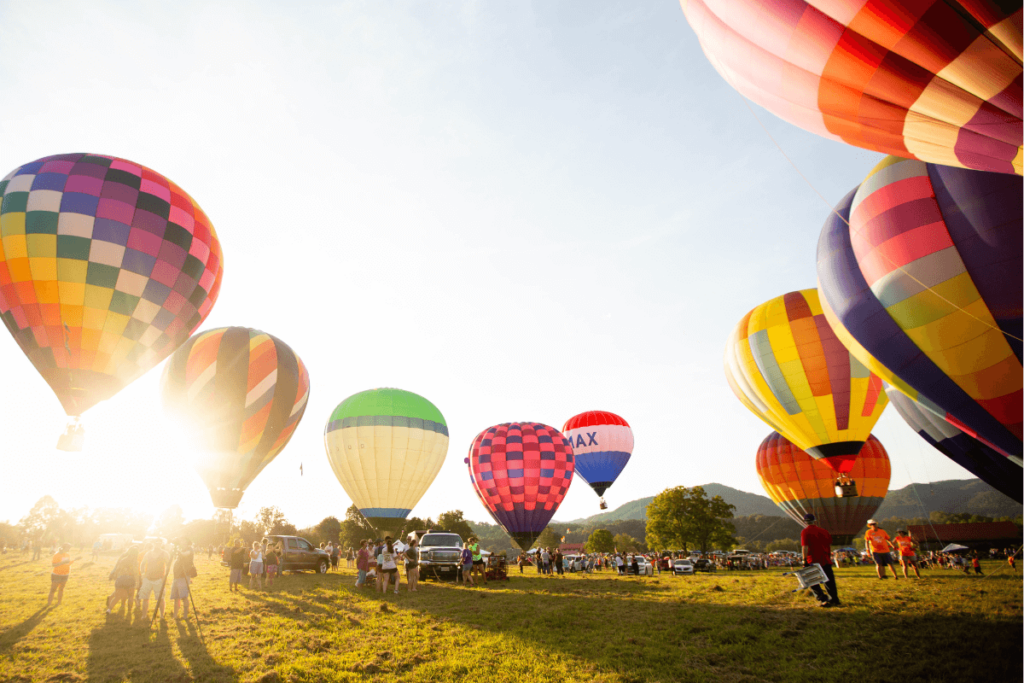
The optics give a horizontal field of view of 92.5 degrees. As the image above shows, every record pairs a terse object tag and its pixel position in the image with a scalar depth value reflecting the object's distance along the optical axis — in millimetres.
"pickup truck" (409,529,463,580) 16312
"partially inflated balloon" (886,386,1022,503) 10961
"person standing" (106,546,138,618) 9016
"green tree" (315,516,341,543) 71062
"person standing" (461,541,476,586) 15219
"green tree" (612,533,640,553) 108369
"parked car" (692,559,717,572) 27641
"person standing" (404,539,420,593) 12586
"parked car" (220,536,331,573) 17453
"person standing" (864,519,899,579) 12703
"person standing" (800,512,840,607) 8570
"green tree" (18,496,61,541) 76000
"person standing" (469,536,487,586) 15719
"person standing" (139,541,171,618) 8891
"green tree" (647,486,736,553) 42656
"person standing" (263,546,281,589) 13781
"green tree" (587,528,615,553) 85562
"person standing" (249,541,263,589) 13234
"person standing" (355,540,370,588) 13148
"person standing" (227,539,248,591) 13133
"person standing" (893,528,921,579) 12896
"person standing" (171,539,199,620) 9203
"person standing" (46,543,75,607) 10289
